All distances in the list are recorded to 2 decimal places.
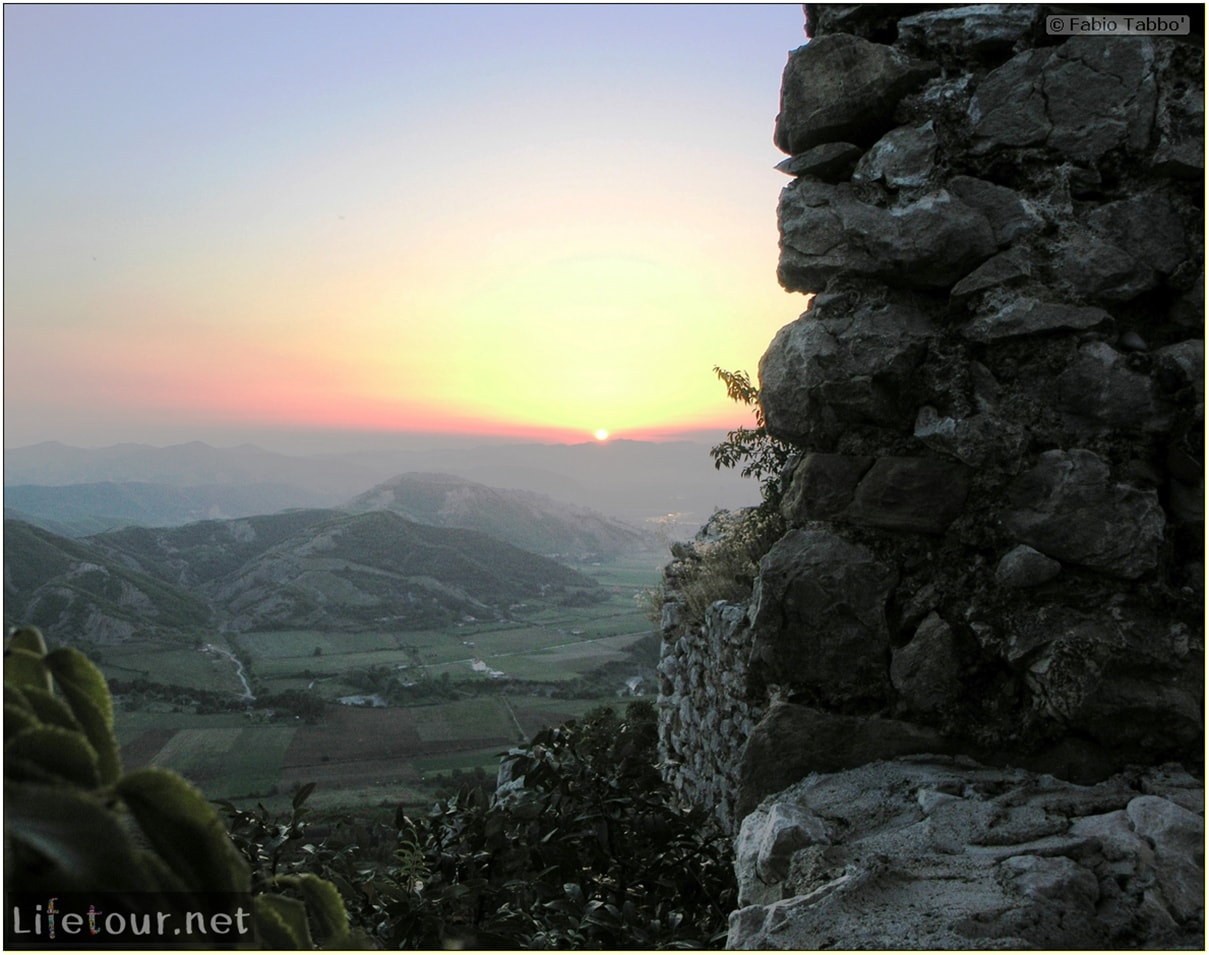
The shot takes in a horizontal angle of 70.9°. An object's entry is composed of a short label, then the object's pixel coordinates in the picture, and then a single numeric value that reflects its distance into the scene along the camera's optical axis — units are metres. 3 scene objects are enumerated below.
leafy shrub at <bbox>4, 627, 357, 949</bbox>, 1.01
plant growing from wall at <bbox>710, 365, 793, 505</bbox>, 5.41
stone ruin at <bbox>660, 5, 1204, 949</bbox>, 3.39
